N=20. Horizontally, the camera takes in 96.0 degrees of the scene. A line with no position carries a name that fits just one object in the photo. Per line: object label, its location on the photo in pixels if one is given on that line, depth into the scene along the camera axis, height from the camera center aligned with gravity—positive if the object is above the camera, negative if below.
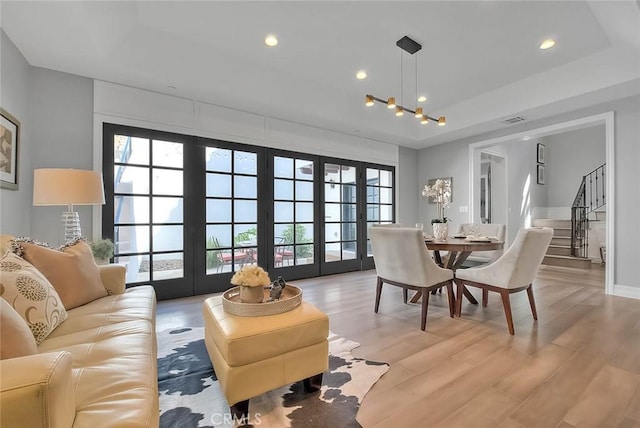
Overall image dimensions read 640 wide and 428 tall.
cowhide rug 1.41 -1.00
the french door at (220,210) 3.33 +0.08
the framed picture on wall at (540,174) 7.44 +1.07
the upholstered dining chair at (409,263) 2.52 -0.44
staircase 5.77 -0.74
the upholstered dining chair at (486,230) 3.52 -0.19
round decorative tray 1.60 -0.51
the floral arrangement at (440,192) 3.15 +0.27
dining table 2.70 -0.30
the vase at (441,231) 3.24 -0.18
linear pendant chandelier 2.94 +1.85
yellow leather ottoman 1.38 -0.70
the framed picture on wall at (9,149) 2.29 +0.56
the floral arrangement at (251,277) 1.66 -0.36
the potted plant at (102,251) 2.71 -0.33
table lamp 2.32 +0.23
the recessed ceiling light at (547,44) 3.13 +1.89
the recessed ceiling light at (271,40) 2.99 +1.85
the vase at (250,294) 1.70 -0.46
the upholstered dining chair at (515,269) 2.44 -0.48
